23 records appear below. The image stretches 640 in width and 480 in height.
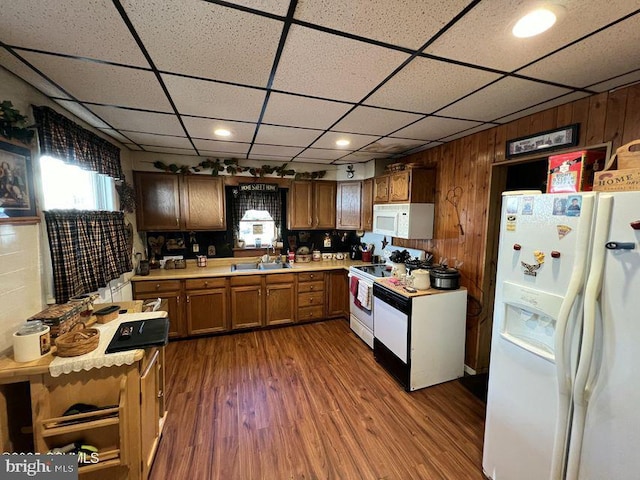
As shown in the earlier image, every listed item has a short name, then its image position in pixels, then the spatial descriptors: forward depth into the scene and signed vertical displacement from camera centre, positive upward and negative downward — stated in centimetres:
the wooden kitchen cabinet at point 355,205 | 382 +15
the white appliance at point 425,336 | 245 -117
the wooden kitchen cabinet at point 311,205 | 407 +15
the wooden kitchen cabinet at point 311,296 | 380 -119
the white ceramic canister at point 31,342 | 134 -67
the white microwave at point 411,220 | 302 -6
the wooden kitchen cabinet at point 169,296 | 314 -100
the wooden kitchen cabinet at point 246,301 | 351 -118
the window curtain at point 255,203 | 404 +18
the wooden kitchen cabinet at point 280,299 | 366 -119
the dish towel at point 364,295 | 318 -99
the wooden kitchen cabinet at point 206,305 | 334 -118
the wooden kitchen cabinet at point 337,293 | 392 -117
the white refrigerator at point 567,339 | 103 -57
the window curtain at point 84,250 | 179 -29
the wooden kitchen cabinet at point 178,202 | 337 +17
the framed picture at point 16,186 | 142 +15
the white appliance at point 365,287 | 322 -99
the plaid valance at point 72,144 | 170 +54
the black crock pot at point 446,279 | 259 -63
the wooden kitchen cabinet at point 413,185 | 301 +35
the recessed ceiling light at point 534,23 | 99 +77
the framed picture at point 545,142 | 183 +57
